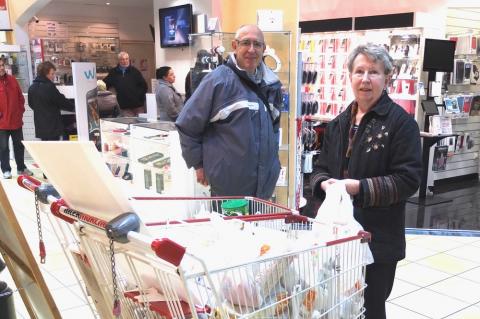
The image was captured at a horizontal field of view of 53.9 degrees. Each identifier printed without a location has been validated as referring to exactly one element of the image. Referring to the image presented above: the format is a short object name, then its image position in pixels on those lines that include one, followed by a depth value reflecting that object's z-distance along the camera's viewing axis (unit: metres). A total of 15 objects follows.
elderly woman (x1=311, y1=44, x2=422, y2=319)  1.78
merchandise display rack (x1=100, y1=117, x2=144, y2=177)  5.86
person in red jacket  7.14
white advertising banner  7.01
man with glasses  2.55
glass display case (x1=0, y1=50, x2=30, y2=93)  9.48
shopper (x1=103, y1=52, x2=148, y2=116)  7.89
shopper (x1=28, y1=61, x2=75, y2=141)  6.98
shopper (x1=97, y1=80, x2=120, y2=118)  7.27
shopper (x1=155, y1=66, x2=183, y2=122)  6.32
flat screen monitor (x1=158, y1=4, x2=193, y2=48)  8.15
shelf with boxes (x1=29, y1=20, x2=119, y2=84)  12.60
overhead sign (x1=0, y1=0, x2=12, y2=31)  9.69
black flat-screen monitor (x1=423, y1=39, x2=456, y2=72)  6.23
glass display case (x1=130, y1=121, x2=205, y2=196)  4.64
